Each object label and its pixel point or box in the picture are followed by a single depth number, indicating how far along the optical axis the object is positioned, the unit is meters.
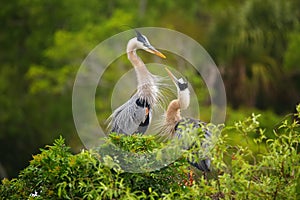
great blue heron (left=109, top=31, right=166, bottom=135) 18.62
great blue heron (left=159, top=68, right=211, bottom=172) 17.80
